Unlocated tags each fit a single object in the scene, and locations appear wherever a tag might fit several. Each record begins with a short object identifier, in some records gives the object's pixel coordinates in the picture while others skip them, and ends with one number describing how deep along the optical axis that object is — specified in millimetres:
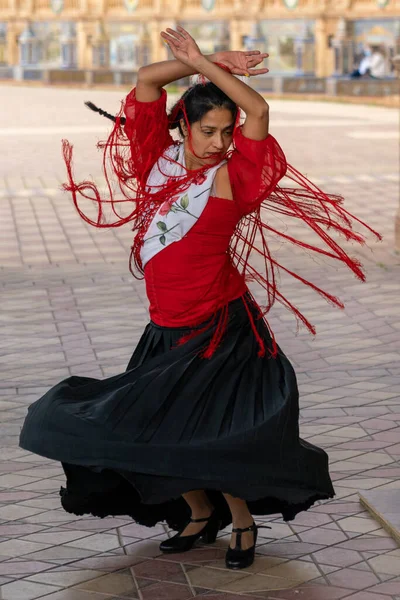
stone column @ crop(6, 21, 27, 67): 54844
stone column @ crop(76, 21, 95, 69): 52406
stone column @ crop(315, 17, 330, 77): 45250
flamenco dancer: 3355
